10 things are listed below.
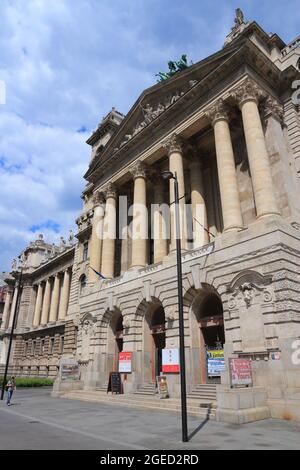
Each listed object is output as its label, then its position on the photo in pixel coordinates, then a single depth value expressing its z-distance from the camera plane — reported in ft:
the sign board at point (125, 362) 80.07
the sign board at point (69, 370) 94.79
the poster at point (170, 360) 67.03
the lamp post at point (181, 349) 33.88
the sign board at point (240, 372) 50.01
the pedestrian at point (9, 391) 73.85
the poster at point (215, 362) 66.85
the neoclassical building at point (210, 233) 54.95
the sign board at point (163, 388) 66.03
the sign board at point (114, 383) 78.28
